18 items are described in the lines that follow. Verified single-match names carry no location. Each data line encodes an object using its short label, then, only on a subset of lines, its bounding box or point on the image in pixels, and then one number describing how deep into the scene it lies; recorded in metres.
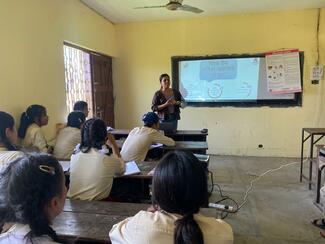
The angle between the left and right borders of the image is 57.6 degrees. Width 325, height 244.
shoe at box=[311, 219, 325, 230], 2.76
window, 4.31
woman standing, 4.42
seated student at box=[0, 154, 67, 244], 0.91
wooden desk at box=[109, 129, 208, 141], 4.08
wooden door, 5.18
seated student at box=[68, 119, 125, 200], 2.05
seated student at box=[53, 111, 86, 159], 3.25
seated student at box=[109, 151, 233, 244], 0.99
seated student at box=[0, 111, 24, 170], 2.43
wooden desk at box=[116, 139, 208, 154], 3.23
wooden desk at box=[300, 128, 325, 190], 3.58
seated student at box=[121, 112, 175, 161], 3.03
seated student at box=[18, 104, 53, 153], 2.95
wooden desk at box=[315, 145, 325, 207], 3.15
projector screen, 5.40
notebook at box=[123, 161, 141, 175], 2.36
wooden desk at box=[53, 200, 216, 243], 1.40
